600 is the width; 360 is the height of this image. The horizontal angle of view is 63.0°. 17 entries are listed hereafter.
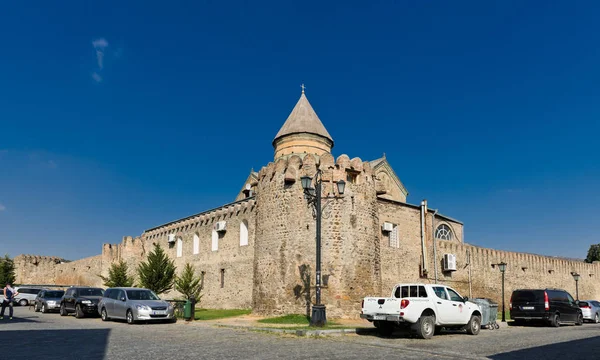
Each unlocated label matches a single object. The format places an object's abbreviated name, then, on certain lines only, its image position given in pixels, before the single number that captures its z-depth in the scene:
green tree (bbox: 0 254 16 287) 54.03
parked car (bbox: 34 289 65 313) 27.73
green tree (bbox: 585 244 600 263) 82.21
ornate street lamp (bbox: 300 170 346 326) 16.92
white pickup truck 14.79
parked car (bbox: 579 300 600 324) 25.12
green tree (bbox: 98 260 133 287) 34.06
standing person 21.28
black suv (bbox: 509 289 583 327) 21.33
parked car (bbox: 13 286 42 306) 37.06
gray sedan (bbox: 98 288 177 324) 19.36
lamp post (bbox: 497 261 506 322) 24.92
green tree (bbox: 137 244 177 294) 30.84
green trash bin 21.25
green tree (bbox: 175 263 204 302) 28.21
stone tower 21.88
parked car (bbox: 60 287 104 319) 23.42
